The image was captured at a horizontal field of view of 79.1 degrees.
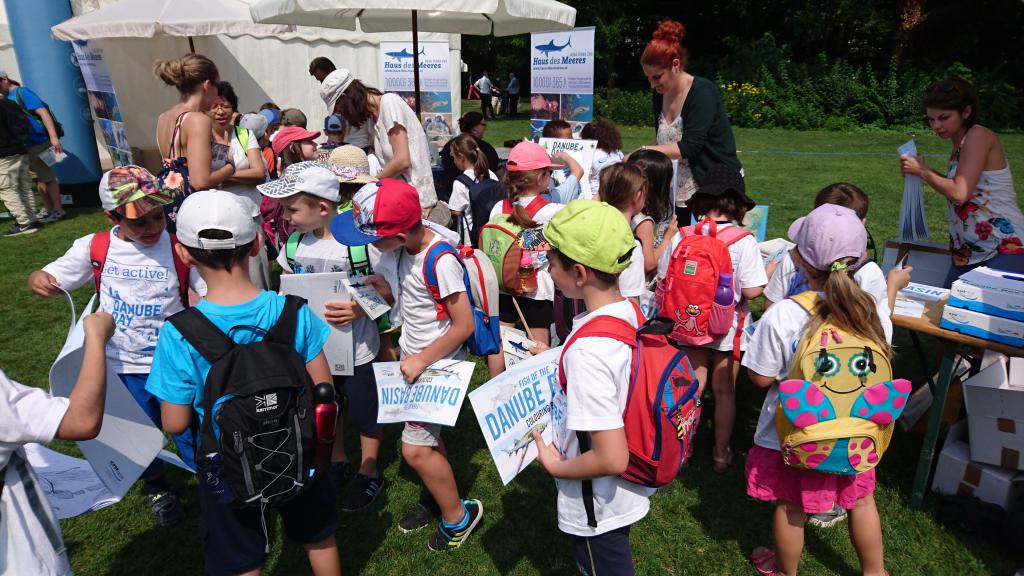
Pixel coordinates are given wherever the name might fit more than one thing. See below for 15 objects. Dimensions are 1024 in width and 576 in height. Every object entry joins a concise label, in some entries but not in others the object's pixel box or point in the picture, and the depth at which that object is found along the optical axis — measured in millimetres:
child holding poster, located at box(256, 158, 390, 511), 3141
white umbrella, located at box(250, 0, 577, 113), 5723
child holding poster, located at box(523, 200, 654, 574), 1836
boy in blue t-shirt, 2029
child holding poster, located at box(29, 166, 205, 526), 2859
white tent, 12039
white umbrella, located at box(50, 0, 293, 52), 9148
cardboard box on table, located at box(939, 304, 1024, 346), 2896
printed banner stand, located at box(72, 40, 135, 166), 9719
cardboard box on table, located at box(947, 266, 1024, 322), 2924
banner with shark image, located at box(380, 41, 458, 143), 9922
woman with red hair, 4289
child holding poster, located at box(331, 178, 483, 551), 2684
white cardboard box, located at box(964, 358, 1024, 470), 3186
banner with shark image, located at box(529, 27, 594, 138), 9008
